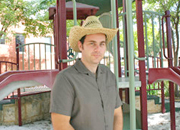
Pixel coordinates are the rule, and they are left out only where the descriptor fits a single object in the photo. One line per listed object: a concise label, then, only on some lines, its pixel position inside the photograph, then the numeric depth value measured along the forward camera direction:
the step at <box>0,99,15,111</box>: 5.73
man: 1.19
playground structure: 2.50
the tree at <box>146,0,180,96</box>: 9.24
